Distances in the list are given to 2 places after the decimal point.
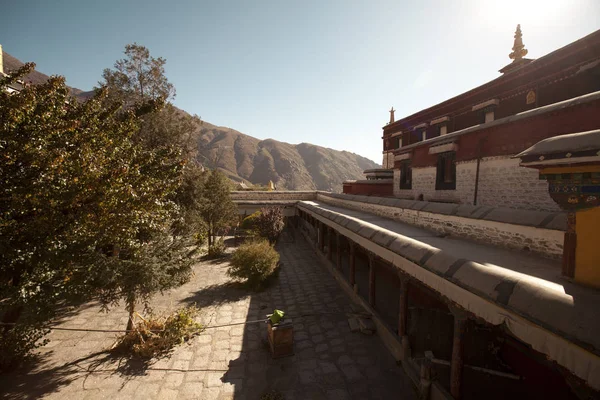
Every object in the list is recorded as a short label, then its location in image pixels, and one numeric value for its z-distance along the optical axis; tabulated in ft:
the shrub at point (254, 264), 35.86
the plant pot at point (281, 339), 21.76
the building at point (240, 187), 117.04
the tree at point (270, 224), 58.95
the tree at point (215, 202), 50.08
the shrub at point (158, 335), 22.27
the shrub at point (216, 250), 52.60
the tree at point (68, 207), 15.48
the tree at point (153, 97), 47.03
